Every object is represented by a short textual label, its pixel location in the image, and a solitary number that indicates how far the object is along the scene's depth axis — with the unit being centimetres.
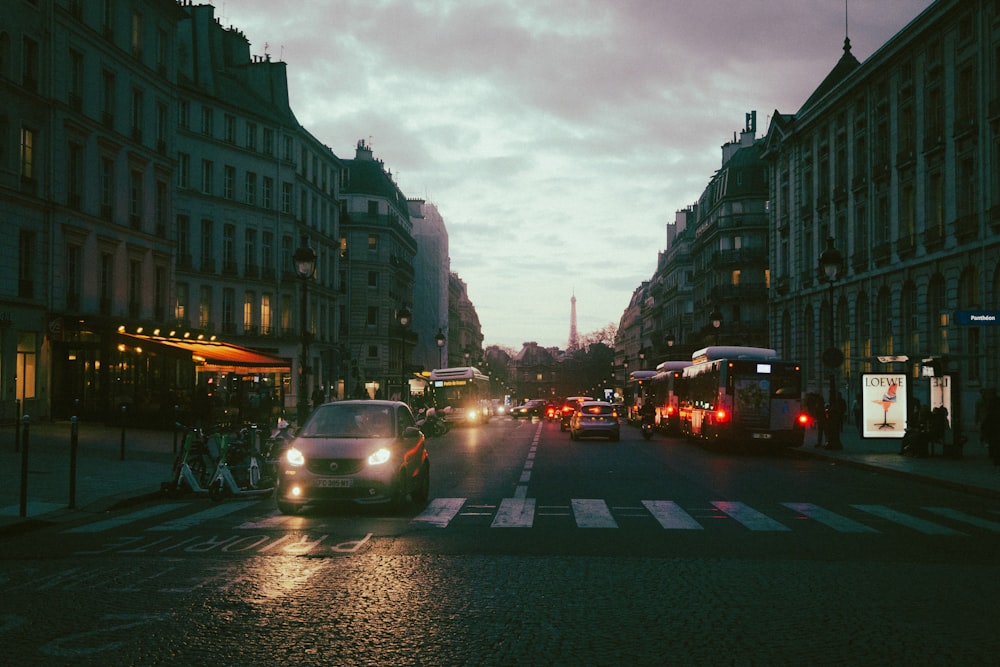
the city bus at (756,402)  3016
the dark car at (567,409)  5072
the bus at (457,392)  5138
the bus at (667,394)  4260
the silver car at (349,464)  1331
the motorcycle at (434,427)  4086
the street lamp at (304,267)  2545
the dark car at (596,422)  3750
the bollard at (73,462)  1388
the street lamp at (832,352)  2831
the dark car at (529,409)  7844
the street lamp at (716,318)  4138
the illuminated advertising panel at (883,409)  2778
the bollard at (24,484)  1250
